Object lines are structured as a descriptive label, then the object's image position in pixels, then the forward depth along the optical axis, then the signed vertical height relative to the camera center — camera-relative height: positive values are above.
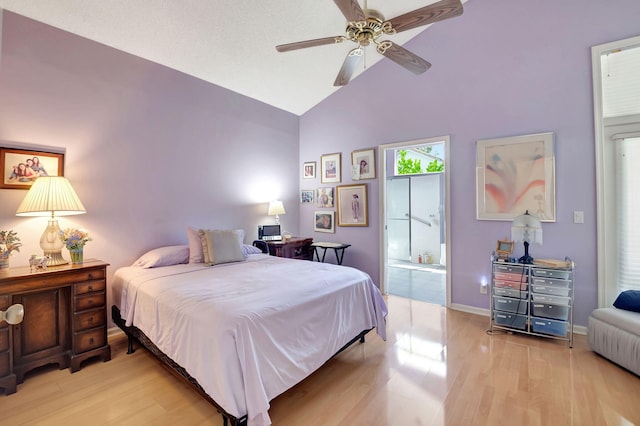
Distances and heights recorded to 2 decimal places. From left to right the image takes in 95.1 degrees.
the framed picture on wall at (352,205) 4.57 +0.16
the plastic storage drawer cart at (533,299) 2.81 -0.86
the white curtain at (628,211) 2.78 +0.01
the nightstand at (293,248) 4.31 -0.50
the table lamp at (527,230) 2.95 -0.18
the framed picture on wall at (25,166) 2.48 +0.46
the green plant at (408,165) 6.89 +1.16
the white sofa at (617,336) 2.22 -1.01
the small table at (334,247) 4.45 -0.50
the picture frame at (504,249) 3.17 -0.39
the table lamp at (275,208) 4.54 +0.12
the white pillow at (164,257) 2.97 -0.42
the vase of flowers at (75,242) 2.52 -0.21
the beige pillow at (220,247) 3.10 -0.33
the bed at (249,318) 1.57 -0.69
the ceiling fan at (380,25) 1.92 +1.34
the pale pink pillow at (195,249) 3.20 -0.36
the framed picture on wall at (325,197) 4.95 +0.31
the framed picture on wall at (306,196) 5.21 +0.35
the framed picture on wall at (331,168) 4.84 +0.79
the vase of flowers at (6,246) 2.31 -0.22
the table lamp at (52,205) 2.36 +0.11
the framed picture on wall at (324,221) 4.96 -0.10
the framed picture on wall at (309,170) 5.15 +0.81
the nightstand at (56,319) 2.15 -0.82
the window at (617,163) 2.79 +0.47
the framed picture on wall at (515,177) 3.15 +0.41
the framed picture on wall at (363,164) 4.46 +0.79
